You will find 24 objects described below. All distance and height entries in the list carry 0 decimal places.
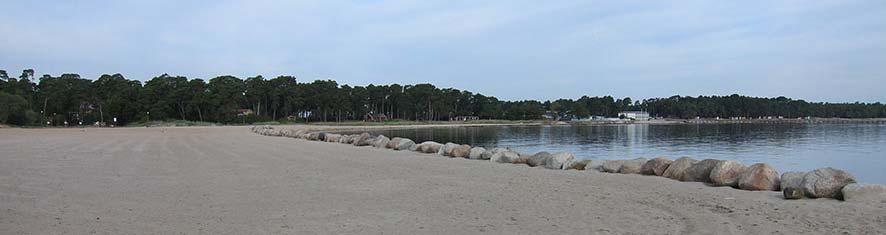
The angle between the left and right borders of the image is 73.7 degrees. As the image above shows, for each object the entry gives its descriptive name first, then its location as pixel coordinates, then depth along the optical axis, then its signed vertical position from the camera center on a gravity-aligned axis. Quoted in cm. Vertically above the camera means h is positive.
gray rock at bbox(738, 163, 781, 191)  976 -104
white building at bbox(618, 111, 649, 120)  18350 +62
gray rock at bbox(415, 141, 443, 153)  2022 -102
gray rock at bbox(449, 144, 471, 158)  1839 -105
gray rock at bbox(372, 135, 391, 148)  2435 -100
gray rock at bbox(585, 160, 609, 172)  1361 -113
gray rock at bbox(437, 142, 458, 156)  1898 -104
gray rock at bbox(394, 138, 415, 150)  2228 -101
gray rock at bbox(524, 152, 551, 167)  1509 -107
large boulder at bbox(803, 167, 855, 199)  844 -96
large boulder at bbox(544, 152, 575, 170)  1431 -106
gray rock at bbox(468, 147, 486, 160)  1759 -107
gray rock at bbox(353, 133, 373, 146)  2595 -98
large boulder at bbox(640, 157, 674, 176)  1228 -104
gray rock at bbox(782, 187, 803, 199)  859 -111
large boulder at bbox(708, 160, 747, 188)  1052 -101
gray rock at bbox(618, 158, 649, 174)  1279 -107
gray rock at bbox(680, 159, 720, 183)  1119 -104
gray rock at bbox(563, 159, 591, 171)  1400 -113
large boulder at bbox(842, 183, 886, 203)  790 -104
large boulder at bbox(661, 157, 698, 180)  1171 -102
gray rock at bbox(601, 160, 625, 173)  1322 -110
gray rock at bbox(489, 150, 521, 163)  1623 -110
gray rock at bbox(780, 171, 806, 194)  877 -97
